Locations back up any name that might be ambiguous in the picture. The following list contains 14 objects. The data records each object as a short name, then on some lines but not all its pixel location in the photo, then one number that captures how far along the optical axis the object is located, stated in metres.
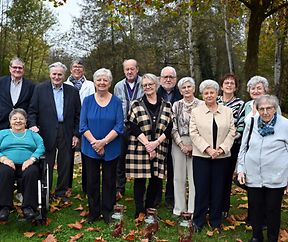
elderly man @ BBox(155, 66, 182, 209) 5.86
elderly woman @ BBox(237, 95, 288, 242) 4.45
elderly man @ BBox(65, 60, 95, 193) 6.76
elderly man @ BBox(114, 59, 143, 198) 6.20
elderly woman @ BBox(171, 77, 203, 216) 5.46
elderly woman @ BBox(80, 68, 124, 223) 5.23
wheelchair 5.05
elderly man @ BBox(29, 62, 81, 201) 5.97
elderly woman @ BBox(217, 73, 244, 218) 5.39
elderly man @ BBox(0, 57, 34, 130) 5.96
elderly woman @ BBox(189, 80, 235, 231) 5.04
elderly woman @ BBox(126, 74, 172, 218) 5.27
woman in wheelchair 4.95
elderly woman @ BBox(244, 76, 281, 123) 5.16
